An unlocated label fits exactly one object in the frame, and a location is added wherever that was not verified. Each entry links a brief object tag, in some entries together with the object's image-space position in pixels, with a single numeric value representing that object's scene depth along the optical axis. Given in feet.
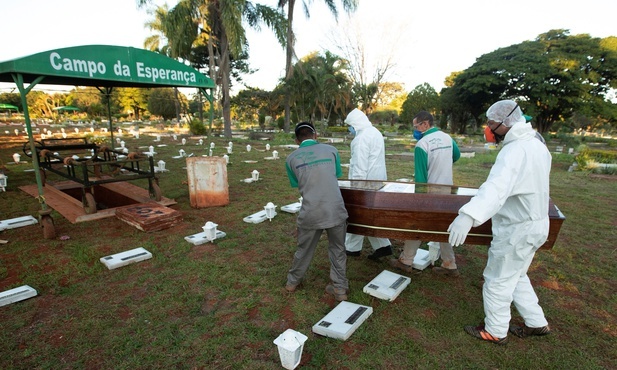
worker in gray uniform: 9.95
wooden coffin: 9.76
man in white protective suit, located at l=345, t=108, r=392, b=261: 13.70
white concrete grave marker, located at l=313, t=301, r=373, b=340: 8.80
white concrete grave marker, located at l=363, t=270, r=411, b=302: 10.75
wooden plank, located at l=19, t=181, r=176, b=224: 18.40
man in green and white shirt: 12.45
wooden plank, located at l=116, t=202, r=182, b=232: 16.63
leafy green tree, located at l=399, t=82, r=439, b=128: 129.70
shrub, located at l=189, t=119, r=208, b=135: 74.43
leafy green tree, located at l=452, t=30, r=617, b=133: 95.35
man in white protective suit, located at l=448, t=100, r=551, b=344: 7.66
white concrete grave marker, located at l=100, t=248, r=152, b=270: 12.66
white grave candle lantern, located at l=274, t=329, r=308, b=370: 7.25
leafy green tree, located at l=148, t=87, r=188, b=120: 126.31
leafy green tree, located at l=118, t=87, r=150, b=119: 169.37
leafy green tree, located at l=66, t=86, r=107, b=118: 152.14
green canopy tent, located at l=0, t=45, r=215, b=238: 14.14
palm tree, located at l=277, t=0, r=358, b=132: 77.56
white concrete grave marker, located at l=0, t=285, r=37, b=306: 10.21
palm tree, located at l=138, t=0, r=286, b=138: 57.11
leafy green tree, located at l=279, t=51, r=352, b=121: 81.87
